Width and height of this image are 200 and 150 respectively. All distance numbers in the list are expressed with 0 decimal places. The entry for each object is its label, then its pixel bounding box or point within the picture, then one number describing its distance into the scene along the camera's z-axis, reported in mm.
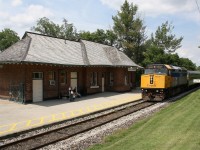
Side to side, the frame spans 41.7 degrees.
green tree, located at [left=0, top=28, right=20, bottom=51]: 87062
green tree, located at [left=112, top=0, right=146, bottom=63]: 57303
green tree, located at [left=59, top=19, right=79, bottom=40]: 77500
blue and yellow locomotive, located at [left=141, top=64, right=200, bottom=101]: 25500
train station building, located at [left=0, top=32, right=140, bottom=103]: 23406
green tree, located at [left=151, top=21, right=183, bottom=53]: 62406
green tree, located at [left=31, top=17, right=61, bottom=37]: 77562
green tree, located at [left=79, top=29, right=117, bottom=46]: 61262
